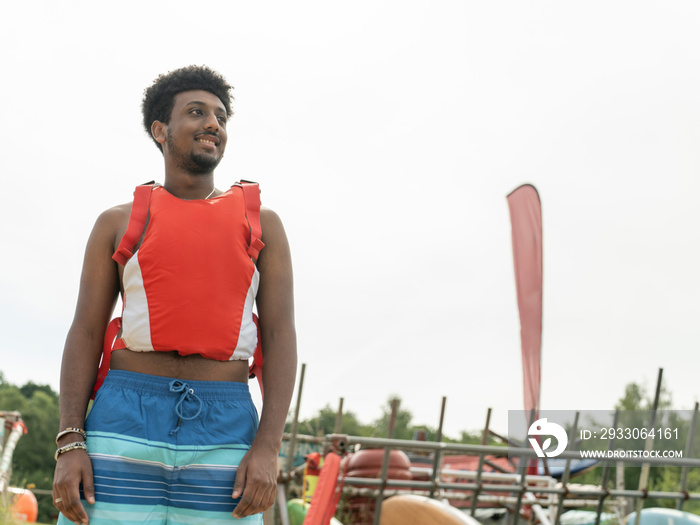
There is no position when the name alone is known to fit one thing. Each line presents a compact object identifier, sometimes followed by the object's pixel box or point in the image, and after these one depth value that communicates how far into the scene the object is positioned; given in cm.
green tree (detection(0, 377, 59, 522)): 2628
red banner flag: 746
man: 163
